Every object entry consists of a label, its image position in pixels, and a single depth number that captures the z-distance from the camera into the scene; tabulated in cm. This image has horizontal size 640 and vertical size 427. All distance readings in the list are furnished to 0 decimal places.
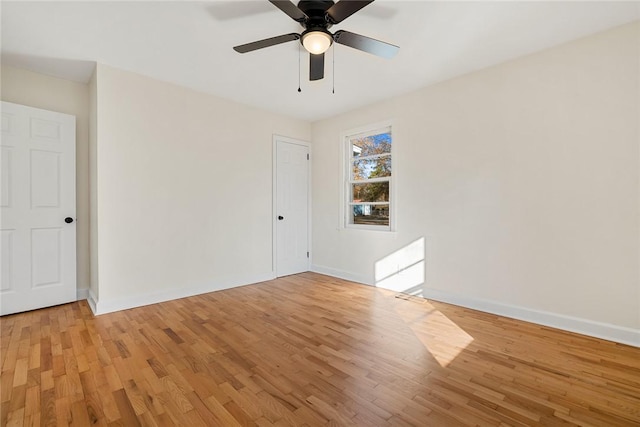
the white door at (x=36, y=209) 302
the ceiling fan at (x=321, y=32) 193
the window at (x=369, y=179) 421
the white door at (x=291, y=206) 474
